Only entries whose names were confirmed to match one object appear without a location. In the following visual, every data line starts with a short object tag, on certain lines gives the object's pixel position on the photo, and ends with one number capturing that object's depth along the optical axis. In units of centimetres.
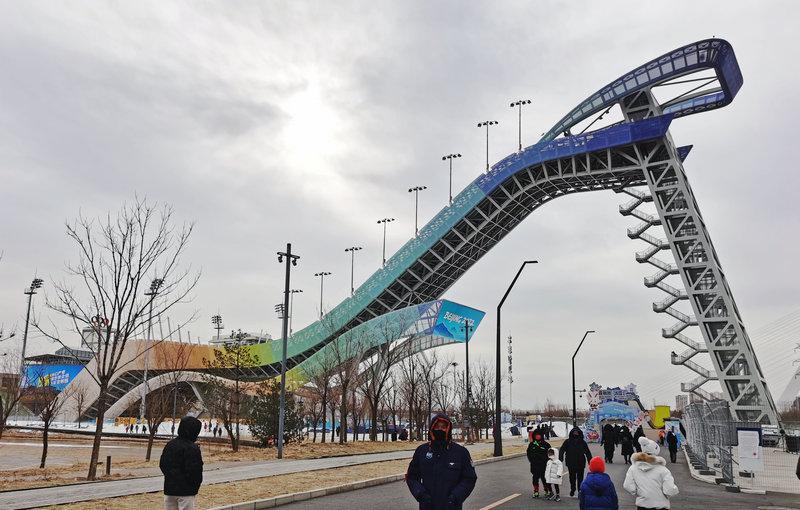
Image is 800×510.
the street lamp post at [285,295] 2845
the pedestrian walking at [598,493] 769
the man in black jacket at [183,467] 792
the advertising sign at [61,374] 10994
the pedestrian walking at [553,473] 1532
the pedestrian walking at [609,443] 3089
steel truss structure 5350
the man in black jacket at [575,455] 1566
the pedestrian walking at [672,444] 3088
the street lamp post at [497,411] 2919
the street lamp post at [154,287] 2008
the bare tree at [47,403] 2641
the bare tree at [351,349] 5008
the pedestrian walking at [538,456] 1559
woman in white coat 792
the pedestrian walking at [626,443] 2947
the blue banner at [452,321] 6366
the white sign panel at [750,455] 1970
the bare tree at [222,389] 3453
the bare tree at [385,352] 4429
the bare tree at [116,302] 1850
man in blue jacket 616
